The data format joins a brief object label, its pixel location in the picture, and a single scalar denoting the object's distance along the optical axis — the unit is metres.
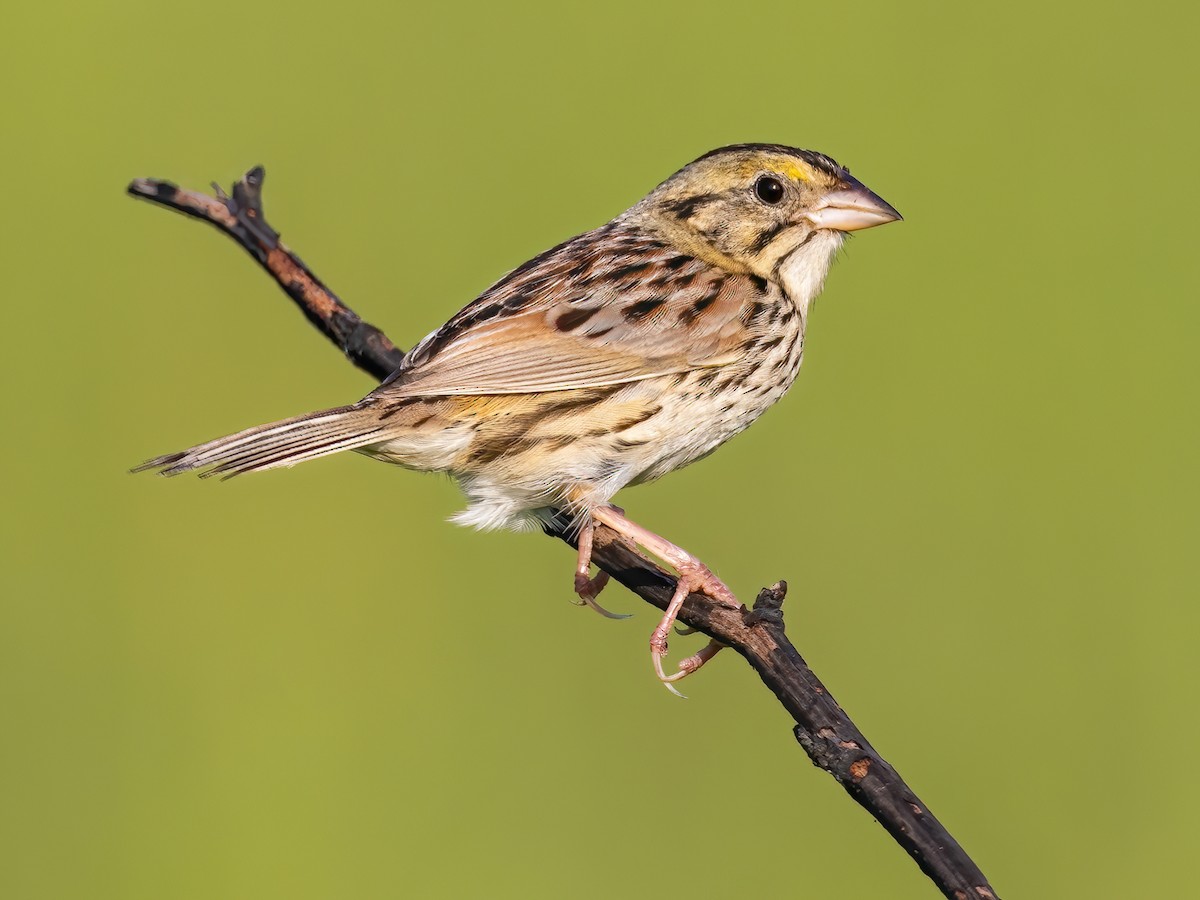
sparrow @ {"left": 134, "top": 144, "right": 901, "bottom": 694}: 6.61
